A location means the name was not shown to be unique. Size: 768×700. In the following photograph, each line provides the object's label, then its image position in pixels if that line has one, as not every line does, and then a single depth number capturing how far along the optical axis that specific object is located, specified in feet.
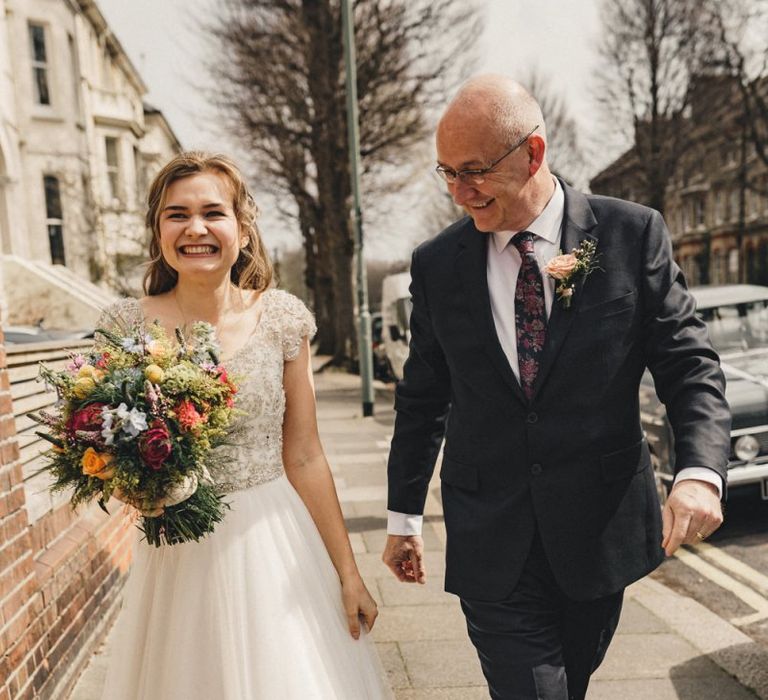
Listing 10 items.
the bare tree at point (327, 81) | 68.33
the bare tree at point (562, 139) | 108.27
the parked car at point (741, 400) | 20.24
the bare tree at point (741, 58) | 78.28
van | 54.75
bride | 7.41
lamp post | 47.14
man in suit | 7.72
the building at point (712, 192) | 91.35
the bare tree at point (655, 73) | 87.51
